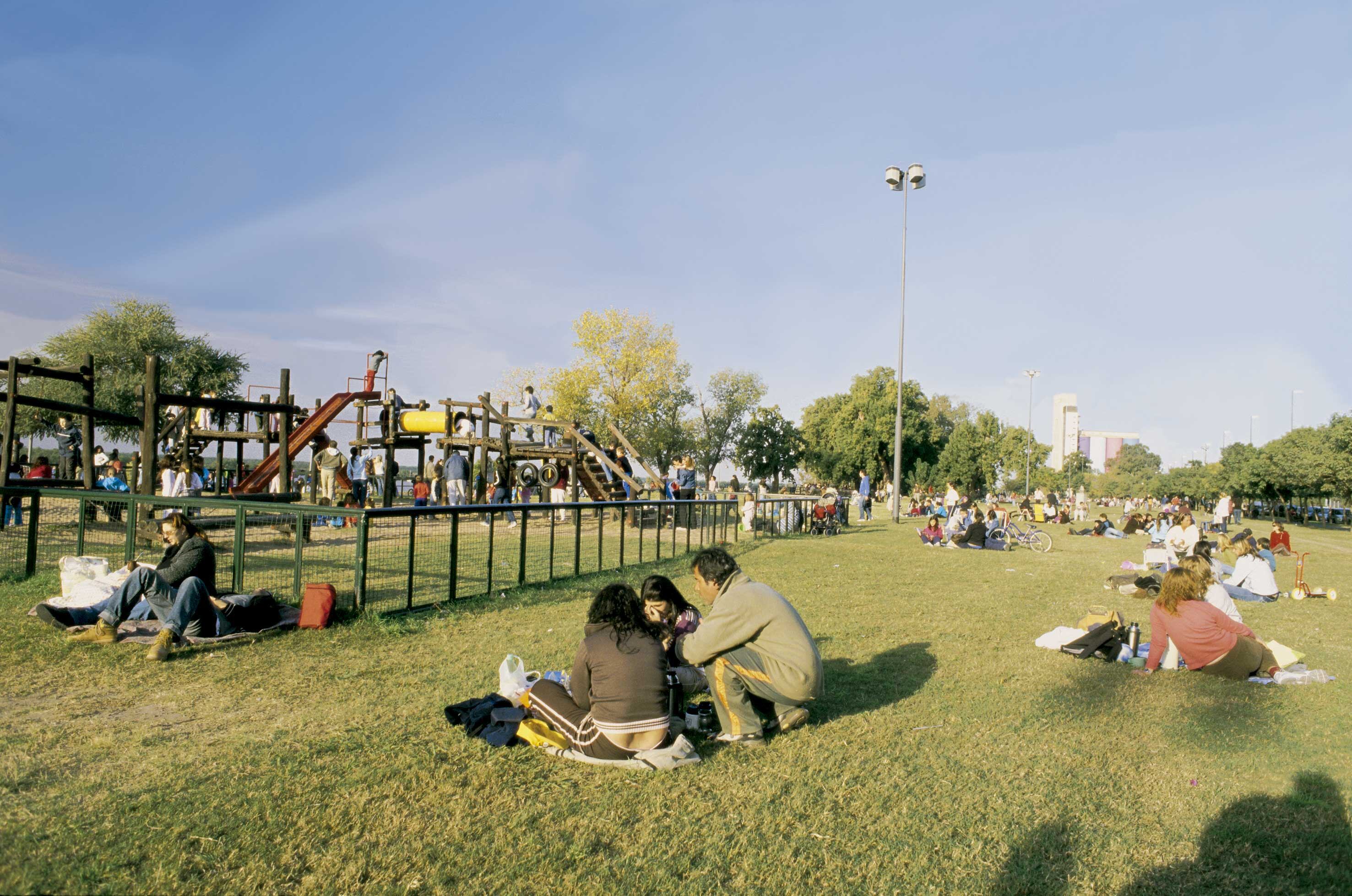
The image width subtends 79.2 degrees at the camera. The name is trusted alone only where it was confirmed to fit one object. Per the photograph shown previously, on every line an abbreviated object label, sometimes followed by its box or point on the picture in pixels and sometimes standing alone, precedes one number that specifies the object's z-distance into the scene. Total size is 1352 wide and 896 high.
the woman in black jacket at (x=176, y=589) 7.59
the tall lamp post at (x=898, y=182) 29.76
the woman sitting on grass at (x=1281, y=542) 20.97
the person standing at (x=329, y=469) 20.59
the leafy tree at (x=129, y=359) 46.84
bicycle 21.84
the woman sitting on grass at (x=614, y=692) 4.91
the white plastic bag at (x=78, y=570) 8.57
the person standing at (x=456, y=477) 23.27
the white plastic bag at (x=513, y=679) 5.96
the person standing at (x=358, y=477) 23.34
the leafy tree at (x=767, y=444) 65.56
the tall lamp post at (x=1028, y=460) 67.49
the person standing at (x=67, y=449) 19.56
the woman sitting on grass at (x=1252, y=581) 13.24
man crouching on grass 5.46
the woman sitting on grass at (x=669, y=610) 6.08
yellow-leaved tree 52.28
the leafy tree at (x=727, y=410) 64.81
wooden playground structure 14.66
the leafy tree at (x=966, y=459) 72.81
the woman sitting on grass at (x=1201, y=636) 7.42
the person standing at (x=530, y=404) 26.86
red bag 8.41
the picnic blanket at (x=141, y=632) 7.55
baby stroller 25.69
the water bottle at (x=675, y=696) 5.50
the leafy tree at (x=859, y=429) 67.56
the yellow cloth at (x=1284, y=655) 7.72
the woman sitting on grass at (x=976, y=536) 21.33
